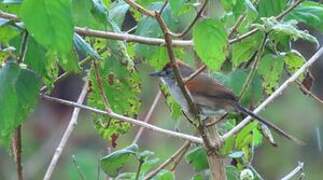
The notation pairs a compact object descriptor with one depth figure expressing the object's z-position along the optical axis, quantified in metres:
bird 5.65
